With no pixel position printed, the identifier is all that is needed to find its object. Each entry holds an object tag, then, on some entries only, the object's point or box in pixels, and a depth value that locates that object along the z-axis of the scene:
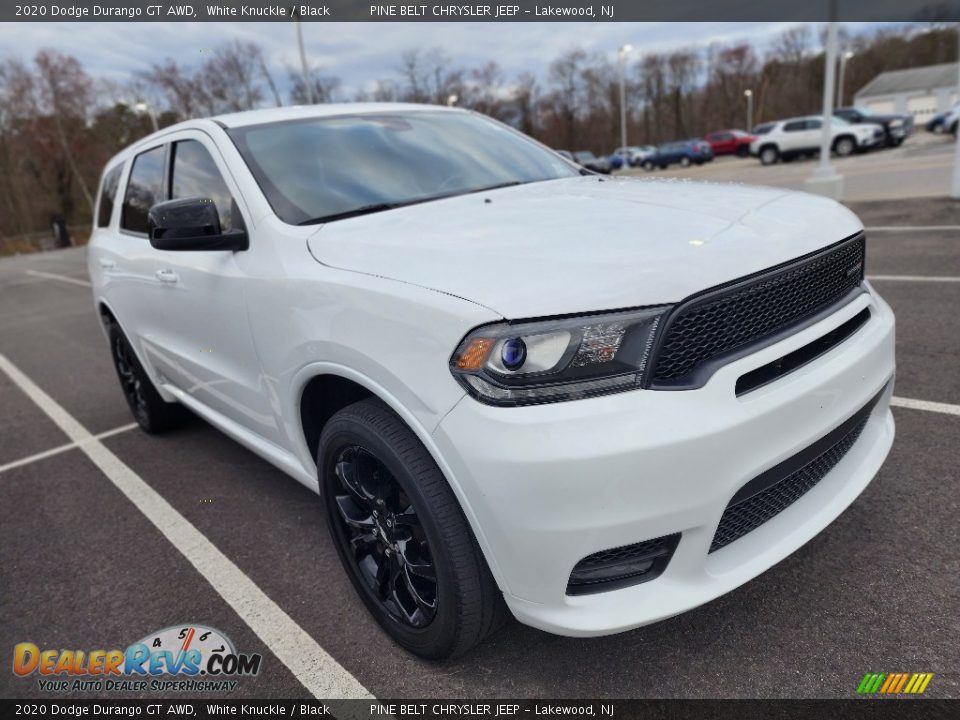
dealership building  65.94
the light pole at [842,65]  66.38
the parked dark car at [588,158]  39.26
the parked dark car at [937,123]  35.69
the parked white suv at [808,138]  25.91
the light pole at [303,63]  20.49
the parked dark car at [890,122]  27.62
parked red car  39.84
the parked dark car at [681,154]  38.31
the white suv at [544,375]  1.65
